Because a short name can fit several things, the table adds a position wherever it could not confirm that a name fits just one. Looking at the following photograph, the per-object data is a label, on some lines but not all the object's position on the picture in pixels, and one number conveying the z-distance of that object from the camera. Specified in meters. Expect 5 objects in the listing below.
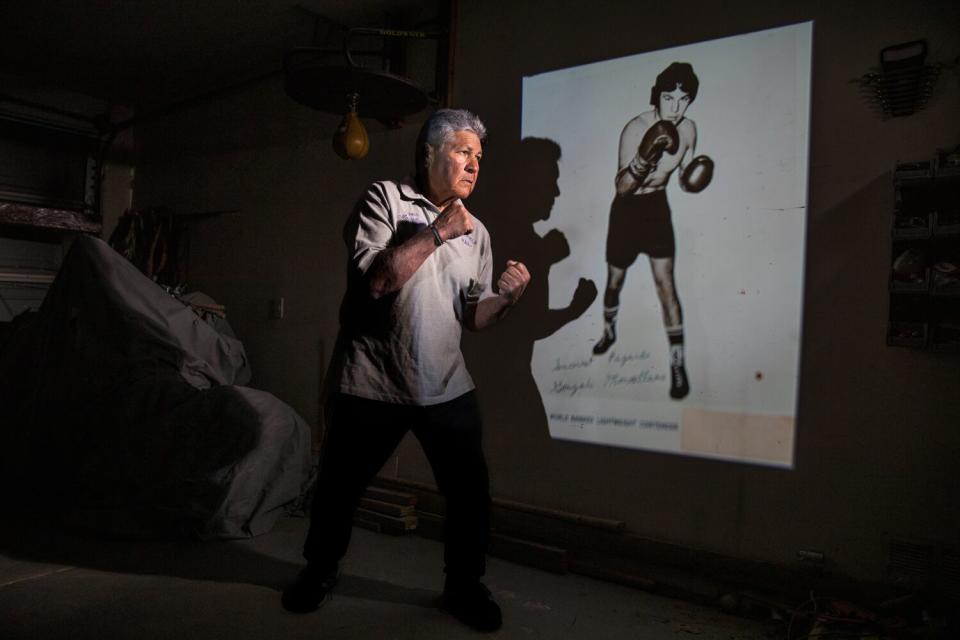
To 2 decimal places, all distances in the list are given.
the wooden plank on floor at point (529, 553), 2.61
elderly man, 1.99
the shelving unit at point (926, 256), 1.98
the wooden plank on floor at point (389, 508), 3.06
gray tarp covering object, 2.82
